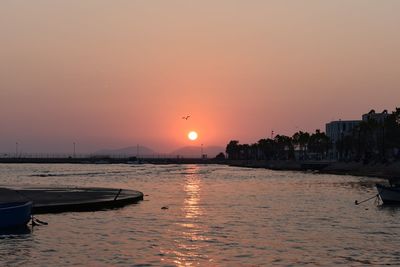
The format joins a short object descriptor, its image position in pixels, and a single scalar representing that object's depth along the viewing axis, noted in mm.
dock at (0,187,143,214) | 51250
